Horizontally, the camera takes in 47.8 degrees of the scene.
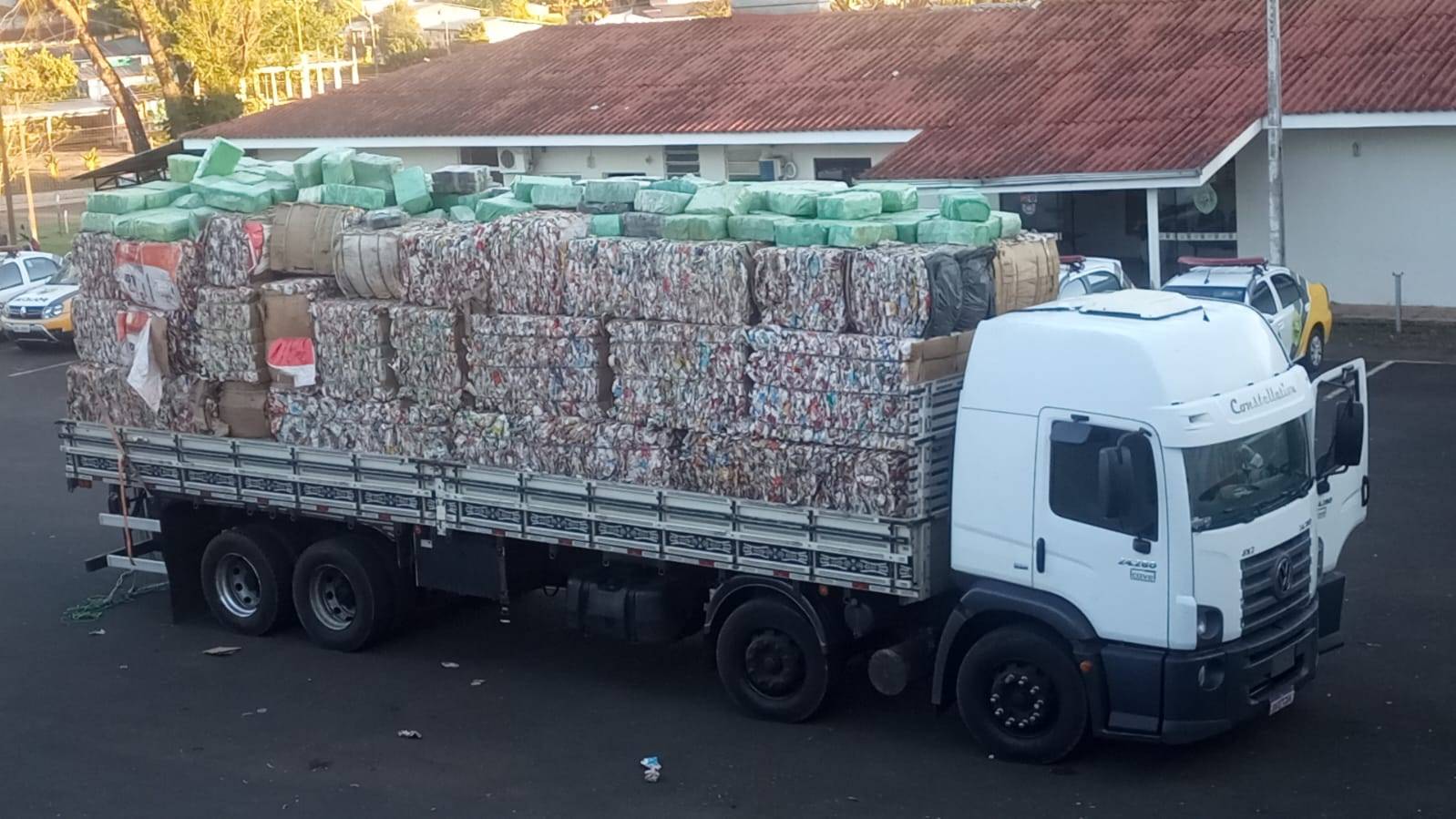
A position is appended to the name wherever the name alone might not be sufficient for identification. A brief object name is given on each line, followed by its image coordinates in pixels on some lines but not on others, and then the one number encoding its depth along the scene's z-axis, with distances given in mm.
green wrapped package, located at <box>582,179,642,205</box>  11555
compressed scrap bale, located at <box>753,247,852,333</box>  9977
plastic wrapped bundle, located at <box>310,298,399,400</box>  11922
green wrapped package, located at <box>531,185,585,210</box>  12117
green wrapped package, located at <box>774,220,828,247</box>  10227
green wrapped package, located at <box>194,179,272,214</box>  12938
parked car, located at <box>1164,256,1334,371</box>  19562
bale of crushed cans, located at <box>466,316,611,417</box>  11000
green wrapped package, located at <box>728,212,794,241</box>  10586
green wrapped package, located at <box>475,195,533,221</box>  11977
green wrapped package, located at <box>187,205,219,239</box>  12898
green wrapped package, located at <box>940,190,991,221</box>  10430
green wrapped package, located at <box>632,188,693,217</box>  11117
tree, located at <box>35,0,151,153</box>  41875
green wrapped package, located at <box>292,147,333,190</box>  13148
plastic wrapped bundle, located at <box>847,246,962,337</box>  9664
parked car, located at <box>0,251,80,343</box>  29672
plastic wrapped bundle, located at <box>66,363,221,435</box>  12906
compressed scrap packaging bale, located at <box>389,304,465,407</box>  11578
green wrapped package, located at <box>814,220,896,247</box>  10117
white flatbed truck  8922
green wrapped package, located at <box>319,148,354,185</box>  12906
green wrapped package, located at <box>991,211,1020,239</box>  10758
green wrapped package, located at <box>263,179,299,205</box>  13125
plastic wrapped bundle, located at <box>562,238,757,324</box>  10383
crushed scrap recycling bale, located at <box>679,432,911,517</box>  9742
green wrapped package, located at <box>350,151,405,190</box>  12914
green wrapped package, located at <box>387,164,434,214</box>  12781
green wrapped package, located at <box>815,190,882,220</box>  10383
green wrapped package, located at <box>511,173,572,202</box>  12359
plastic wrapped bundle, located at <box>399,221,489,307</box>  11461
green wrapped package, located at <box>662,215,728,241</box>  10742
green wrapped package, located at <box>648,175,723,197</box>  11477
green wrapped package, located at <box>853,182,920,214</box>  10977
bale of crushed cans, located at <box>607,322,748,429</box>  10398
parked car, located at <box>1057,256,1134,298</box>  18922
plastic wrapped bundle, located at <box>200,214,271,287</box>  12539
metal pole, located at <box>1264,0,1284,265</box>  22969
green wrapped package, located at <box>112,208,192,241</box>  12789
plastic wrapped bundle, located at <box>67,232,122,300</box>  13234
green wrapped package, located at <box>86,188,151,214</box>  13242
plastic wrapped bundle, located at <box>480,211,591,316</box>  11180
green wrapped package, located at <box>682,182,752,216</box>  10906
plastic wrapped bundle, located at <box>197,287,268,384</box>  12469
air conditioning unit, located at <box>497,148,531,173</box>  33062
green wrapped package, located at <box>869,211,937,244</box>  10414
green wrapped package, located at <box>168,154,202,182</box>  13656
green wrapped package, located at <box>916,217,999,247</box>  10203
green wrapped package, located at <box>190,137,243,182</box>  13688
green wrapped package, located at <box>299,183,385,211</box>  12633
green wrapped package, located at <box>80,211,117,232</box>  13273
